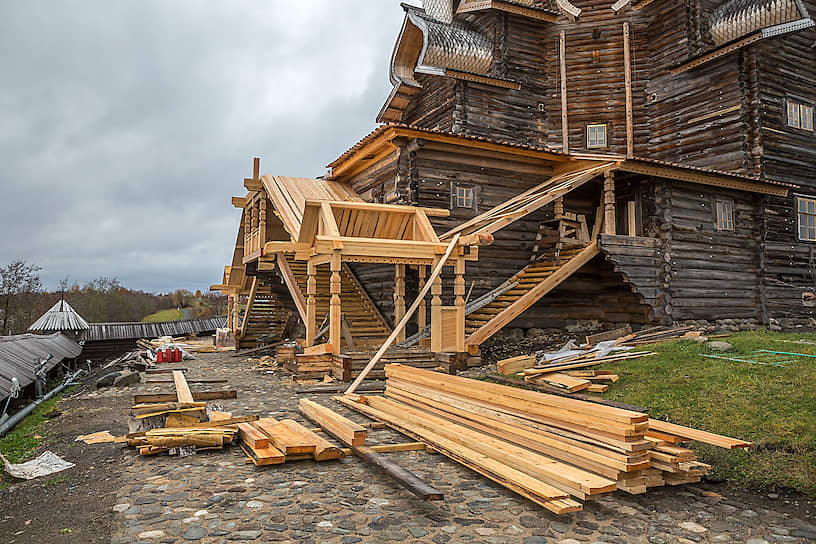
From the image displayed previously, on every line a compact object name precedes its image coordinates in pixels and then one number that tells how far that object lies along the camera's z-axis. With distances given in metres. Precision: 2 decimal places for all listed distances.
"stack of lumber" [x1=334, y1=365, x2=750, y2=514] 5.06
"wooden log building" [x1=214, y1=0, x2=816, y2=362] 14.80
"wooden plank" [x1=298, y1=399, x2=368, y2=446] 6.85
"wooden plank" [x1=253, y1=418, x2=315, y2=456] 6.36
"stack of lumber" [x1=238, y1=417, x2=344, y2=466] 6.30
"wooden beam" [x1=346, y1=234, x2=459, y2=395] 11.25
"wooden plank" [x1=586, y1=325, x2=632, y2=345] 13.44
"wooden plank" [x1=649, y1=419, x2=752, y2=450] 5.62
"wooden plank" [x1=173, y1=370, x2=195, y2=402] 9.50
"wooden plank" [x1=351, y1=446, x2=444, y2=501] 4.99
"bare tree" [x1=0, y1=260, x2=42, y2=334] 26.88
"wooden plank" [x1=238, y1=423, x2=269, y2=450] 6.57
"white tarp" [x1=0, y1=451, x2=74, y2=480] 6.21
